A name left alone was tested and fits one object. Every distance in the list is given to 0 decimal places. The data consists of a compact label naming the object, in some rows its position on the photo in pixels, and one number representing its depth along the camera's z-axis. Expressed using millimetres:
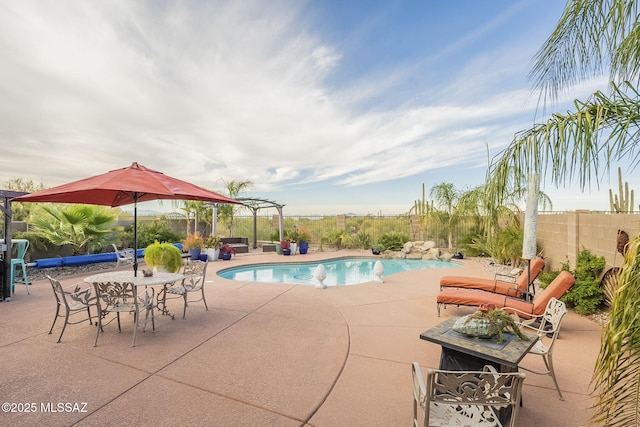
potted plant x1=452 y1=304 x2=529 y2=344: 2709
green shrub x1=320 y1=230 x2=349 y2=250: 15400
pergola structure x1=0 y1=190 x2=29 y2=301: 5886
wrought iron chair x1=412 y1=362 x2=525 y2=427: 1803
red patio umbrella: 3883
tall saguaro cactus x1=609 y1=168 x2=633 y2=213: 8766
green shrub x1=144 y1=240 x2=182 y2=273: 7535
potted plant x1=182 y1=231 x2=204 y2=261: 11703
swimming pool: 9805
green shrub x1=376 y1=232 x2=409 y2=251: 14484
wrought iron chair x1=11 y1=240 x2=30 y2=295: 6214
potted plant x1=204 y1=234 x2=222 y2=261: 11914
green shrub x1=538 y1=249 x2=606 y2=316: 5207
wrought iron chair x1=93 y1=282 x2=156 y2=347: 4035
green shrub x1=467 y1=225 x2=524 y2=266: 10266
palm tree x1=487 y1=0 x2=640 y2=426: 1376
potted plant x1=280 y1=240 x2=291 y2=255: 13414
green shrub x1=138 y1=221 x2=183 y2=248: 12309
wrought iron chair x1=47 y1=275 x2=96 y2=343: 3924
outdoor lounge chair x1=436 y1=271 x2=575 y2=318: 4262
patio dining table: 4287
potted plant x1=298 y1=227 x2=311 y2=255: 13961
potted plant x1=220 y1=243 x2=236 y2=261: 12109
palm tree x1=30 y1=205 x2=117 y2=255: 9141
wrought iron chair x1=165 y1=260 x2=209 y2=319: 5129
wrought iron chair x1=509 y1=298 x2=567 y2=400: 2861
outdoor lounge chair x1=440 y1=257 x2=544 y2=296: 5660
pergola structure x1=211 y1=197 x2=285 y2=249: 13884
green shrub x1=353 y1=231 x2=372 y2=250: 15438
